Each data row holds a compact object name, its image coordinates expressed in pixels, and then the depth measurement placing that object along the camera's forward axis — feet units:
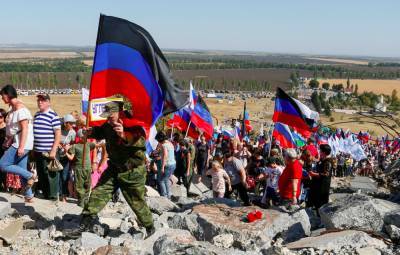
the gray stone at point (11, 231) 18.85
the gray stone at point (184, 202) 27.75
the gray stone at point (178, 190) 37.15
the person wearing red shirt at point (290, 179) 26.63
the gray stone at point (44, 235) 19.61
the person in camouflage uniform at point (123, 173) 19.26
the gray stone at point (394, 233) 19.86
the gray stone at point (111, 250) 17.48
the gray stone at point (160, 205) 26.48
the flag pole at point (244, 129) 61.52
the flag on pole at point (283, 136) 47.19
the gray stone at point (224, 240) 20.01
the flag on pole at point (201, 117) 44.96
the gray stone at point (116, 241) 19.01
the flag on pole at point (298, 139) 58.29
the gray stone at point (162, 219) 21.58
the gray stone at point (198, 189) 39.60
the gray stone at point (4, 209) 21.33
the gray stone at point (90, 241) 18.51
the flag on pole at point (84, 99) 41.51
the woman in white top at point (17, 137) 21.77
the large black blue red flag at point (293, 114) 38.19
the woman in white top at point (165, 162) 31.42
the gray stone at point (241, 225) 20.44
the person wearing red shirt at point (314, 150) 38.64
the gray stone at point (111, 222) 21.85
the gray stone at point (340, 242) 18.66
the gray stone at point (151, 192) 31.63
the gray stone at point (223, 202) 26.61
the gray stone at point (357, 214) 21.30
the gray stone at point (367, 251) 17.85
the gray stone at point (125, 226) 21.48
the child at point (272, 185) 30.68
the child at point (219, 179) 29.71
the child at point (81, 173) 25.23
